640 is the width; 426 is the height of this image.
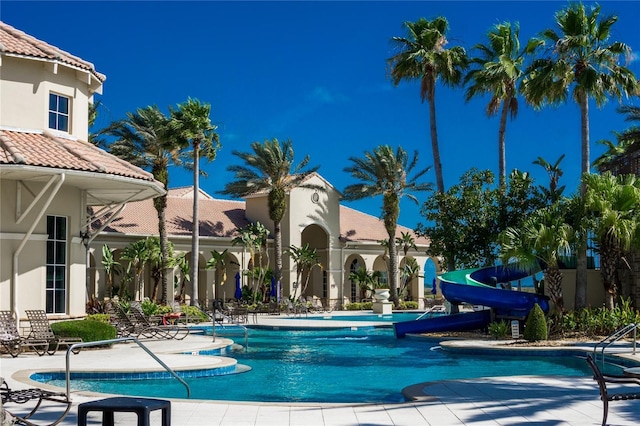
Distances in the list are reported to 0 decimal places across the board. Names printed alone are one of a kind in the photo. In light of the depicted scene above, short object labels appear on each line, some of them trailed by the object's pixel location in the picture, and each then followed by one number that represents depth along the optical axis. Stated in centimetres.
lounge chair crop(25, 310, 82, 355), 1707
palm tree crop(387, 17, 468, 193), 3438
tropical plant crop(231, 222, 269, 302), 4338
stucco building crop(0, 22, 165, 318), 1789
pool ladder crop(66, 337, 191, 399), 877
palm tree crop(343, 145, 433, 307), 4397
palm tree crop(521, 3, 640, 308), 2278
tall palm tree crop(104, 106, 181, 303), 3553
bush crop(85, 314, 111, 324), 1988
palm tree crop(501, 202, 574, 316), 2033
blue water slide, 2223
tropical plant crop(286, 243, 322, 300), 4512
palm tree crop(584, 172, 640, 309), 2036
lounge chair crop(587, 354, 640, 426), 769
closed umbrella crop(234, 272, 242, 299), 4111
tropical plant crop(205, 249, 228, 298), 4288
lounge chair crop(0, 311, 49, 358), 1644
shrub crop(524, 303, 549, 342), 1992
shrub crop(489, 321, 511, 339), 2191
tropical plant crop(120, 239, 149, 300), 3856
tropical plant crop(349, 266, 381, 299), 4738
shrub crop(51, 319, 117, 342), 1752
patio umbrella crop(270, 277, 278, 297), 4266
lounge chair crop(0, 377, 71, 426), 724
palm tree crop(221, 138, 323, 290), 4338
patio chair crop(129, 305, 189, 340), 2120
